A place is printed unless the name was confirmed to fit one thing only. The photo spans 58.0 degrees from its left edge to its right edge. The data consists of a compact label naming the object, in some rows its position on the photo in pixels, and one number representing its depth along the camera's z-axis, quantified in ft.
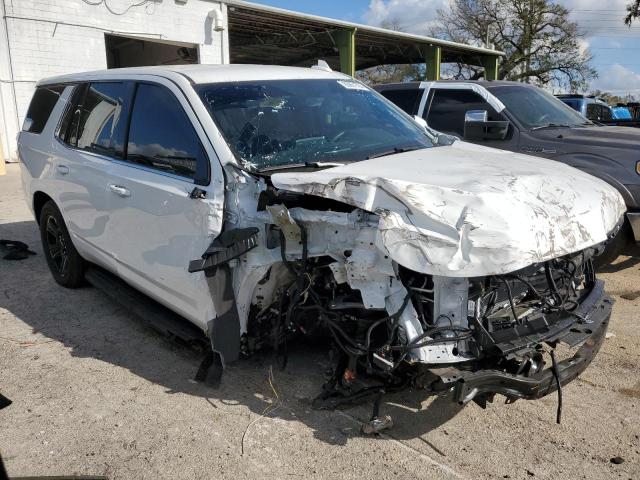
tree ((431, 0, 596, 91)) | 119.24
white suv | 8.65
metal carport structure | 63.20
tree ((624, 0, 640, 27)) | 125.49
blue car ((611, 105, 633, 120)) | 52.60
